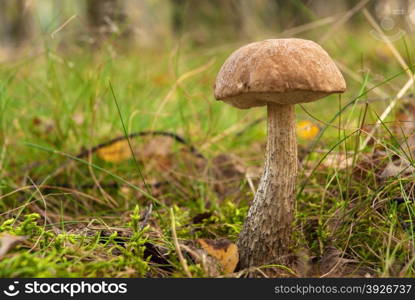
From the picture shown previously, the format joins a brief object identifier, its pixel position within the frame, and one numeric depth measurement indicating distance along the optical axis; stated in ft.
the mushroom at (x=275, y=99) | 1.76
